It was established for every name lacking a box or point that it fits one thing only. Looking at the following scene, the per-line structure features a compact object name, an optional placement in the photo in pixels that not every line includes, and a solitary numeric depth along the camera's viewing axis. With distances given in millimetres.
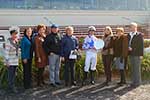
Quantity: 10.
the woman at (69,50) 7080
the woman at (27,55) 6862
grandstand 13058
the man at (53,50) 6969
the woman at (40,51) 6991
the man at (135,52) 7107
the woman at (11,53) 6716
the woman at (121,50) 7133
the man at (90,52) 7258
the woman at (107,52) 7204
